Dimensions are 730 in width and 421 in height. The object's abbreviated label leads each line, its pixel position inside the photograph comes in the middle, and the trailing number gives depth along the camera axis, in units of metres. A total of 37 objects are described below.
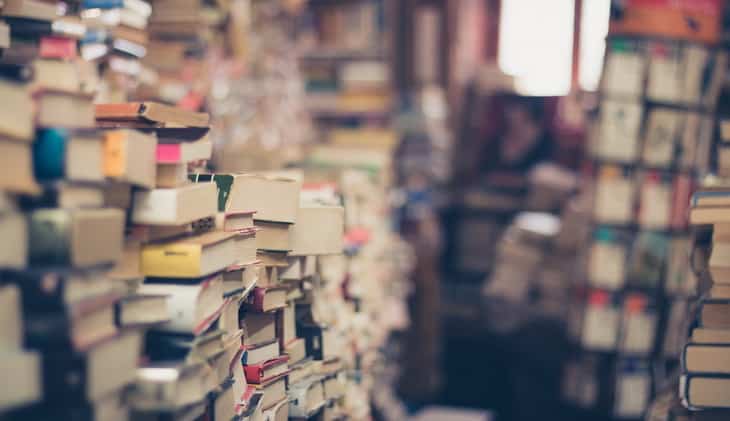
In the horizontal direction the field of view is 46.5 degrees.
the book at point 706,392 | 2.34
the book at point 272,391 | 2.25
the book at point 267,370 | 2.21
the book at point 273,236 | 2.30
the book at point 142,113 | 1.93
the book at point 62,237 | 1.55
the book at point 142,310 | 1.71
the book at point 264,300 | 2.24
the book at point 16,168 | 1.50
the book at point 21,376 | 1.46
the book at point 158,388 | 1.71
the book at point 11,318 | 1.49
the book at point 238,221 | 2.10
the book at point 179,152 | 1.87
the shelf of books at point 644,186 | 4.16
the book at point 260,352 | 2.22
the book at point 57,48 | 1.85
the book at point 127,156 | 1.68
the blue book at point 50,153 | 1.57
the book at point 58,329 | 1.51
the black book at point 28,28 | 1.83
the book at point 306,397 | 2.43
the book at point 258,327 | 2.24
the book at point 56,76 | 1.59
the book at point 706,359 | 2.34
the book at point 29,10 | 1.80
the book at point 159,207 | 1.79
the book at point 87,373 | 1.52
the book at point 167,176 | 1.86
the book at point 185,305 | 1.80
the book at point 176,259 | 1.85
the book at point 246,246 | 2.11
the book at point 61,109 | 1.57
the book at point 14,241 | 1.49
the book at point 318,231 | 2.41
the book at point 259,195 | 2.11
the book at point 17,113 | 1.50
